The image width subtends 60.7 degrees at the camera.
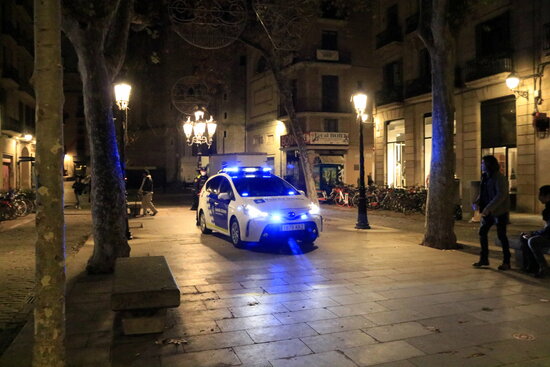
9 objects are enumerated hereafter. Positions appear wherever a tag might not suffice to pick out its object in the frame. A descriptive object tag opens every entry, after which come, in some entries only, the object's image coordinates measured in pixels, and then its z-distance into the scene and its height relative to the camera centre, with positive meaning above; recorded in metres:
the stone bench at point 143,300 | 4.84 -1.27
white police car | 10.13 -0.76
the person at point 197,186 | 21.47 -0.43
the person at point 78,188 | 22.53 -0.45
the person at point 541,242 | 7.16 -1.07
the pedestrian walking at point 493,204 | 7.76 -0.52
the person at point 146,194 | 18.69 -0.66
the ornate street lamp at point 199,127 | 23.46 +2.58
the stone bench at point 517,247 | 7.88 -1.25
